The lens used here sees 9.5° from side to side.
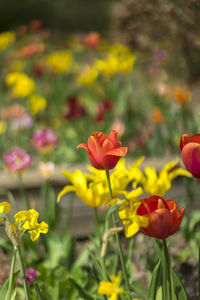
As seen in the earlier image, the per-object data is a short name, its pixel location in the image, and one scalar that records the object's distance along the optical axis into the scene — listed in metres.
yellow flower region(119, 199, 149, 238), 1.51
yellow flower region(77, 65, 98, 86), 3.33
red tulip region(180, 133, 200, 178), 1.56
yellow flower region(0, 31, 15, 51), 4.16
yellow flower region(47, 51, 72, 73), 3.72
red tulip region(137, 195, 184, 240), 1.50
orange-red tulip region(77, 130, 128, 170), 1.55
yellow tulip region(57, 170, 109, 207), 1.69
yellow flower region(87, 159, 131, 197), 1.70
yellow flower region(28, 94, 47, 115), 2.94
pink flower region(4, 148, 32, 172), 2.02
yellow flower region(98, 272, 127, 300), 1.42
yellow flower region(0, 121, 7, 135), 3.03
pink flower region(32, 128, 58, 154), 2.38
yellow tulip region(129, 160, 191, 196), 1.74
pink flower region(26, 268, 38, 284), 1.80
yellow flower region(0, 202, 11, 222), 1.55
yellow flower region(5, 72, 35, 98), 2.99
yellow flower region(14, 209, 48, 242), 1.54
